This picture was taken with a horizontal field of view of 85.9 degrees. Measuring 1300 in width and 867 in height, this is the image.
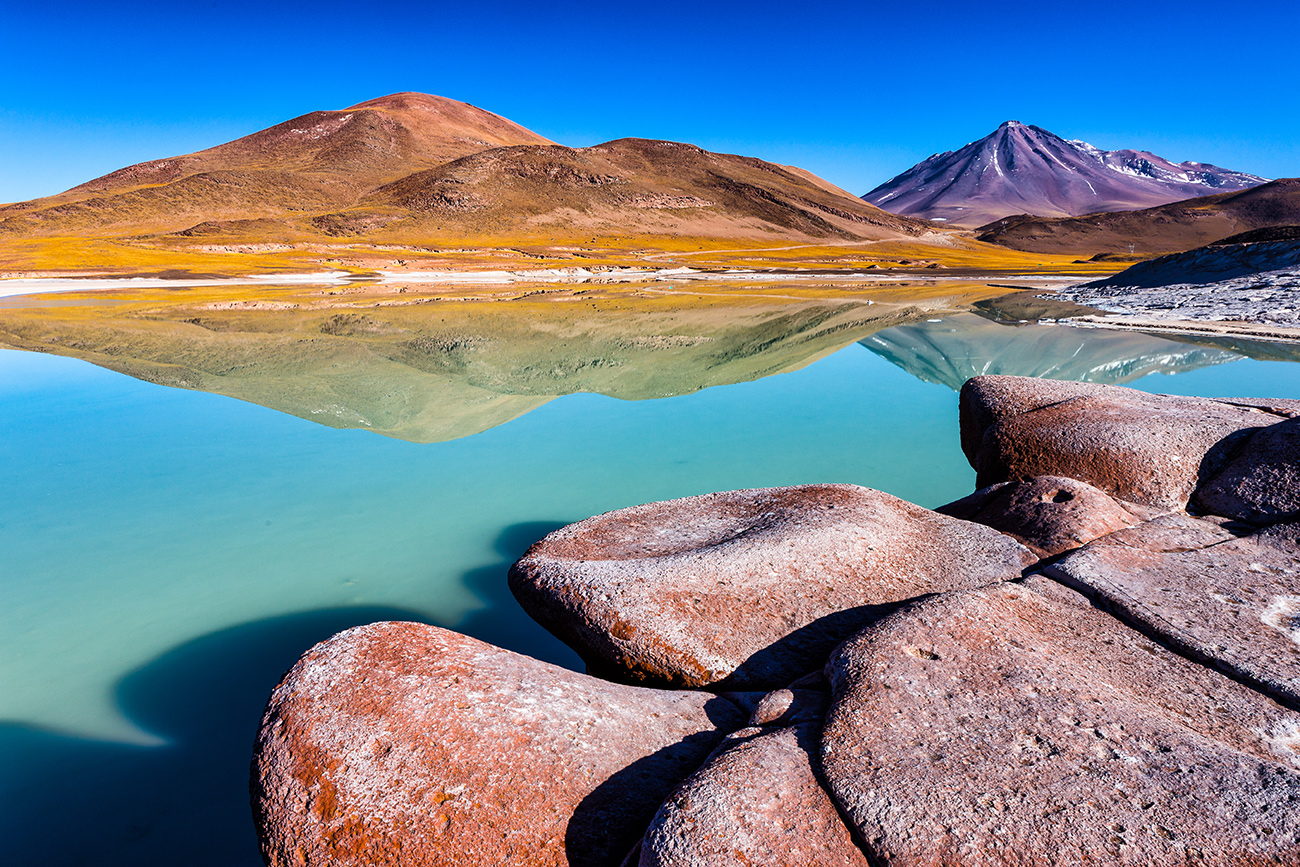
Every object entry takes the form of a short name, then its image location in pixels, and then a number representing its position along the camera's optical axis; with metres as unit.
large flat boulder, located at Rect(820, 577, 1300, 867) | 2.52
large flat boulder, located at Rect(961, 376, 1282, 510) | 6.33
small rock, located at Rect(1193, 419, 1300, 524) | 5.51
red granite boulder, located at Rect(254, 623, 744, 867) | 3.04
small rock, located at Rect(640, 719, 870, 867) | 2.60
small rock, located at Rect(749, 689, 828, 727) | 3.37
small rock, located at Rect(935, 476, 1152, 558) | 5.26
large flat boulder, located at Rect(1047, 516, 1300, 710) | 3.59
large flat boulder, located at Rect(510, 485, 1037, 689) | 4.40
